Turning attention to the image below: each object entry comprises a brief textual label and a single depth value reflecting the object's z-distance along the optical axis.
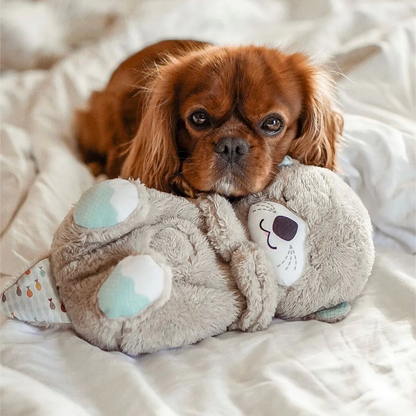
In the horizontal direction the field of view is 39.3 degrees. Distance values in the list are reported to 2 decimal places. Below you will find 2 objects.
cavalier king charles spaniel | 1.23
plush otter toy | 0.97
